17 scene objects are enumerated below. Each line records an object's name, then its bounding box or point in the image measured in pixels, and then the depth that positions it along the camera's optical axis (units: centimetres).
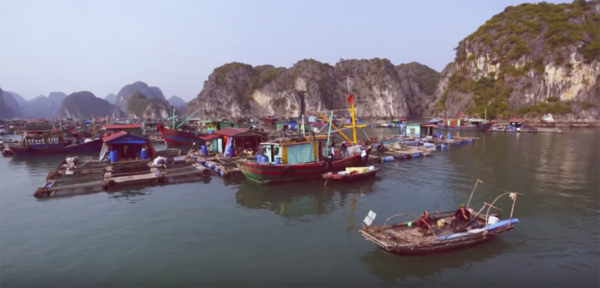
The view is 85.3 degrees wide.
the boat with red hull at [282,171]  2573
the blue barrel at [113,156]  3142
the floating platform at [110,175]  2362
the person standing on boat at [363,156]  3072
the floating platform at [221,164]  2895
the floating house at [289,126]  8162
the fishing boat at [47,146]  4397
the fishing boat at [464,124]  8112
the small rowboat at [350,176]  2586
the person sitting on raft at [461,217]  1503
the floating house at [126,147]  3163
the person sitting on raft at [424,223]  1438
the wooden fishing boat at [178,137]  5296
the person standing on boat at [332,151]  2883
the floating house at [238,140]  3569
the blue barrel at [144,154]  3266
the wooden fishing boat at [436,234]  1314
